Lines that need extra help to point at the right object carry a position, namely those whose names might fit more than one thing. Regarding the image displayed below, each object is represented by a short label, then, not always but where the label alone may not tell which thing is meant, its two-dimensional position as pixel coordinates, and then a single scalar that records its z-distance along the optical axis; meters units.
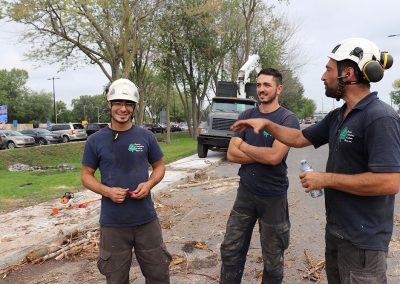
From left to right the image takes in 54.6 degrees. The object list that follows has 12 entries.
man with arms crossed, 3.61
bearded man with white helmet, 2.25
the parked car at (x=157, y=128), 55.51
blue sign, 30.27
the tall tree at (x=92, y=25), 18.14
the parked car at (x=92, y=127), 41.87
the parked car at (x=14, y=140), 28.69
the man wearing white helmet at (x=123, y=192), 3.32
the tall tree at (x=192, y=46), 25.56
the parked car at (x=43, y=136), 34.03
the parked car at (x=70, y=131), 36.12
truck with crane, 15.66
